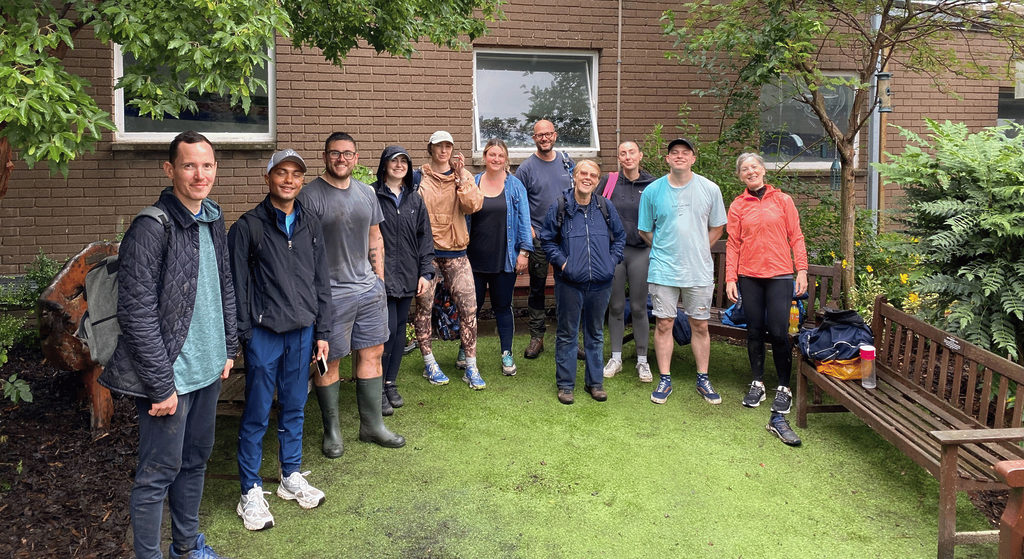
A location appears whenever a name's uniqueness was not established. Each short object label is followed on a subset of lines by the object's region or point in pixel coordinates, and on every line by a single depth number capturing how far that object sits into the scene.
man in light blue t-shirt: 5.67
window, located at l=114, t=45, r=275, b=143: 7.73
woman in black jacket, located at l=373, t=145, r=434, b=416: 5.21
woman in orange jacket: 5.39
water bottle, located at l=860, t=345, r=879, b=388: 4.95
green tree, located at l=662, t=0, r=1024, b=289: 6.82
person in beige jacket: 5.75
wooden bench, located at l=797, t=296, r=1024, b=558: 3.61
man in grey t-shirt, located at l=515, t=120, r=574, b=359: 6.55
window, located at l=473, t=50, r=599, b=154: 8.90
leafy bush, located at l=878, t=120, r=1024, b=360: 4.59
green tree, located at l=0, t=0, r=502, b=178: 2.90
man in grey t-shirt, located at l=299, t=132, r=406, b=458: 4.49
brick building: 7.57
